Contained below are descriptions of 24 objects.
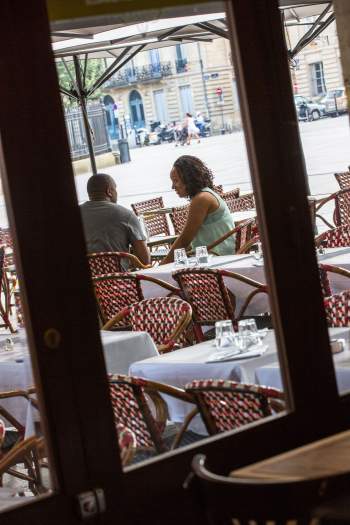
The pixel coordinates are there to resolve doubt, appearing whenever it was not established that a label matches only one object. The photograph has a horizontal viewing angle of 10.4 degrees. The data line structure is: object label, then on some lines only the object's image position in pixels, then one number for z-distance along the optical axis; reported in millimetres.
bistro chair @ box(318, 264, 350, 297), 11317
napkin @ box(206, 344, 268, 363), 8492
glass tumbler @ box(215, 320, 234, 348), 8857
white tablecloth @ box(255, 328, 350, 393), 7469
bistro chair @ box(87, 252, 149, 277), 13709
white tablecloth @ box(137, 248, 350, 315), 11871
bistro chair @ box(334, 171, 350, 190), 20357
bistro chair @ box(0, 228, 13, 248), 5889
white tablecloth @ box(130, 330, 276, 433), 8346
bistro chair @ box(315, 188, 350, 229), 17447
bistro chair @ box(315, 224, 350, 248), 13076
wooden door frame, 5777
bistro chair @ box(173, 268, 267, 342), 11603
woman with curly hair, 13782
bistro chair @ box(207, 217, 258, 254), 14074
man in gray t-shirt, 13441
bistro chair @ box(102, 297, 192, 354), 10075
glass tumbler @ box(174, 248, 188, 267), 13429
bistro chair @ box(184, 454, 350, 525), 4745
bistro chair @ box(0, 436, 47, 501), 6946
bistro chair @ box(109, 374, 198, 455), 7512
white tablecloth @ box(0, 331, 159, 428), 9563
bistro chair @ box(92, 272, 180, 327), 12309
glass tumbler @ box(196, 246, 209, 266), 13283
